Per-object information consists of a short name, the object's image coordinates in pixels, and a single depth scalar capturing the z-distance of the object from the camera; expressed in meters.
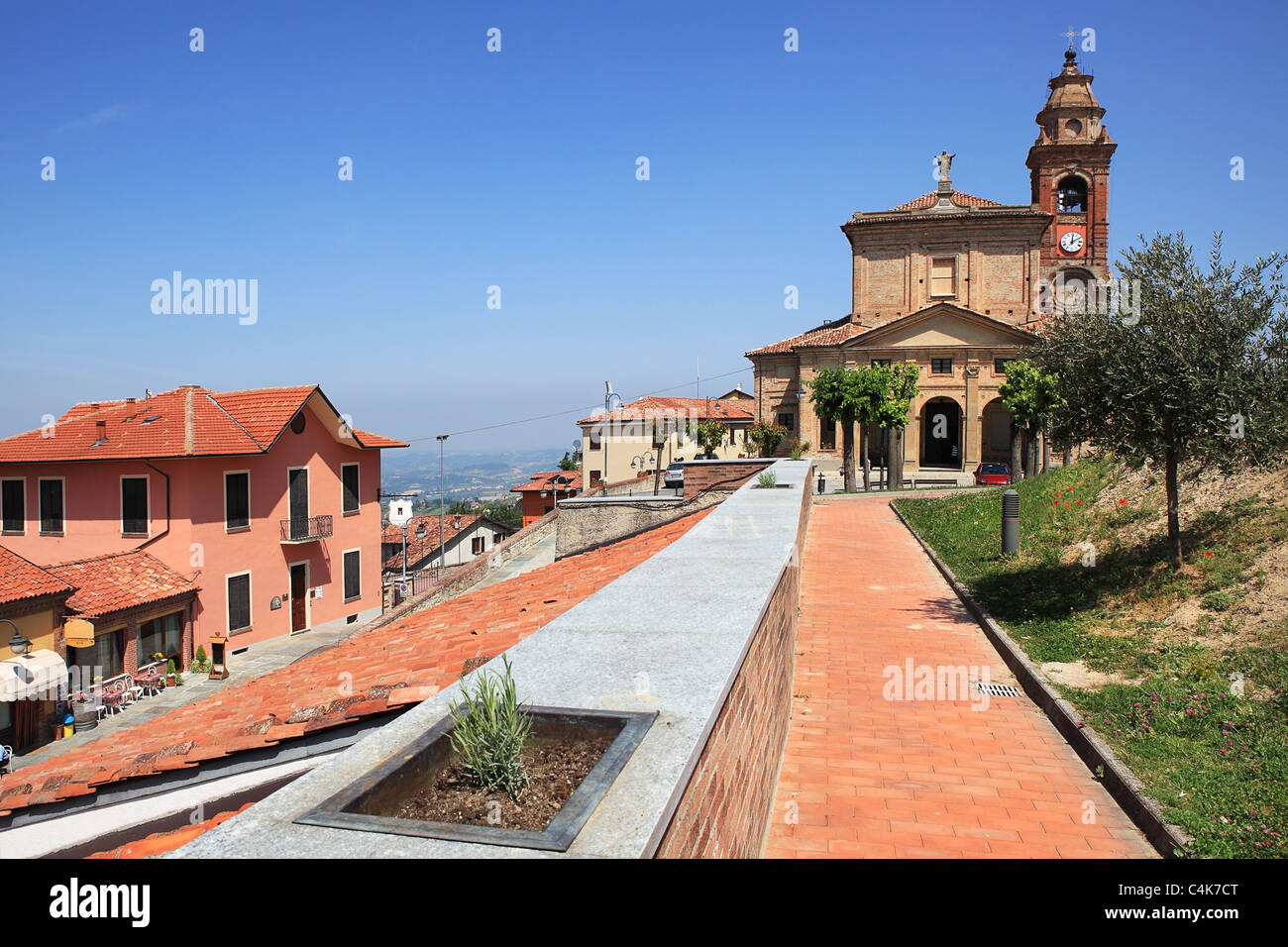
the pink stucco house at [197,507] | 23.03
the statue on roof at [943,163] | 48.45
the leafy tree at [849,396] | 31.89
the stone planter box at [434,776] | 1.83
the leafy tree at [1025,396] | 28.51
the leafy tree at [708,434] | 45.59
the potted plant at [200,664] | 22.34
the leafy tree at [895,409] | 31.91
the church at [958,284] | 43.25
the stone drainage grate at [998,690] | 7.06
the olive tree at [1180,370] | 8.30
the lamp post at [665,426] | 46.34
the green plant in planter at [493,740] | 2.20
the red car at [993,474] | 33.31
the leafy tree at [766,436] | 44.16
